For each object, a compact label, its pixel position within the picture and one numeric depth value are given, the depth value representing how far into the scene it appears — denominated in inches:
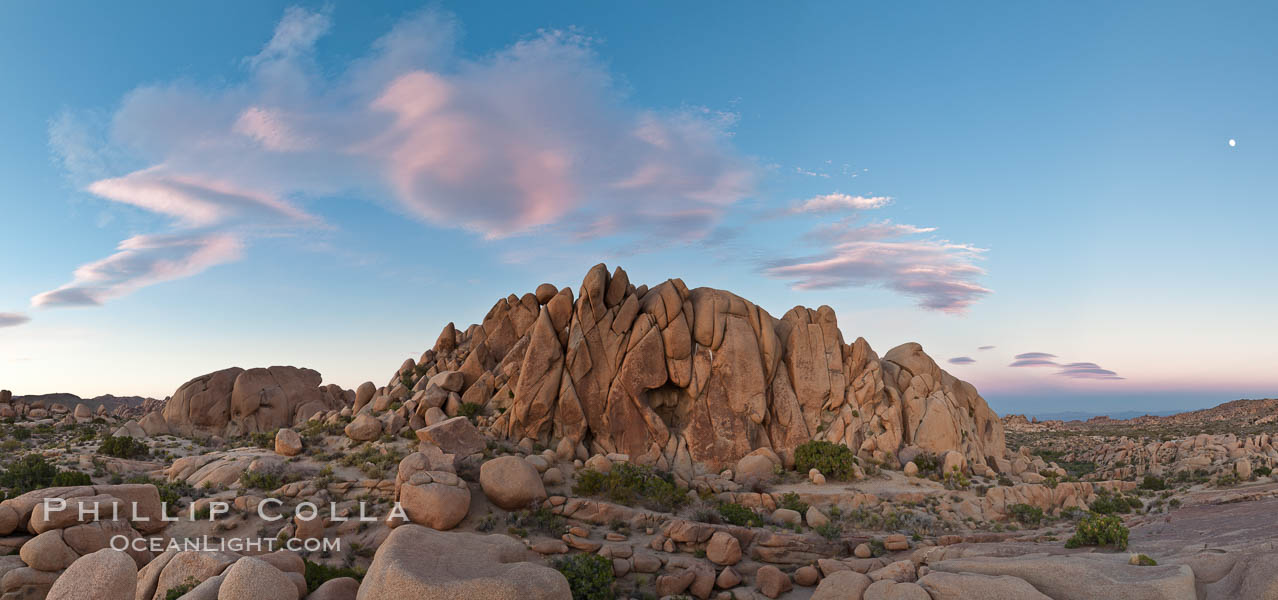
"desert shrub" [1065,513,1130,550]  1028.5
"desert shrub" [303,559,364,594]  821.2
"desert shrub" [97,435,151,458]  1647.4
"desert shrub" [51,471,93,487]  1251.8
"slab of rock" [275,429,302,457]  1552.7
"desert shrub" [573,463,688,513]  1427.2
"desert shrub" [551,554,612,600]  958.0
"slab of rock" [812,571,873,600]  867.4
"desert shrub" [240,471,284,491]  1326.3
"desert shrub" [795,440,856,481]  1728.6
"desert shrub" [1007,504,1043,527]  1567.4
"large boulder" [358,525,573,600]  681.0
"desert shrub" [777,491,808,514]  1478.8
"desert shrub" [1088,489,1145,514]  1674.5
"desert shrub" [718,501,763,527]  1365.7
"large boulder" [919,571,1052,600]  706.2
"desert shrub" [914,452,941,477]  1798.7
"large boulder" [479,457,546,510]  1301.7
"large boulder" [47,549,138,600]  741.9
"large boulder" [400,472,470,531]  1188.5
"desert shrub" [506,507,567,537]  1251.2
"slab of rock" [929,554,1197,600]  657.0
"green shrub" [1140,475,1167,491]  2001.7
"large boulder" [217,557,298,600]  657.0
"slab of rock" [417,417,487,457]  1507.1
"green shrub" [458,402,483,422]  1749.5
